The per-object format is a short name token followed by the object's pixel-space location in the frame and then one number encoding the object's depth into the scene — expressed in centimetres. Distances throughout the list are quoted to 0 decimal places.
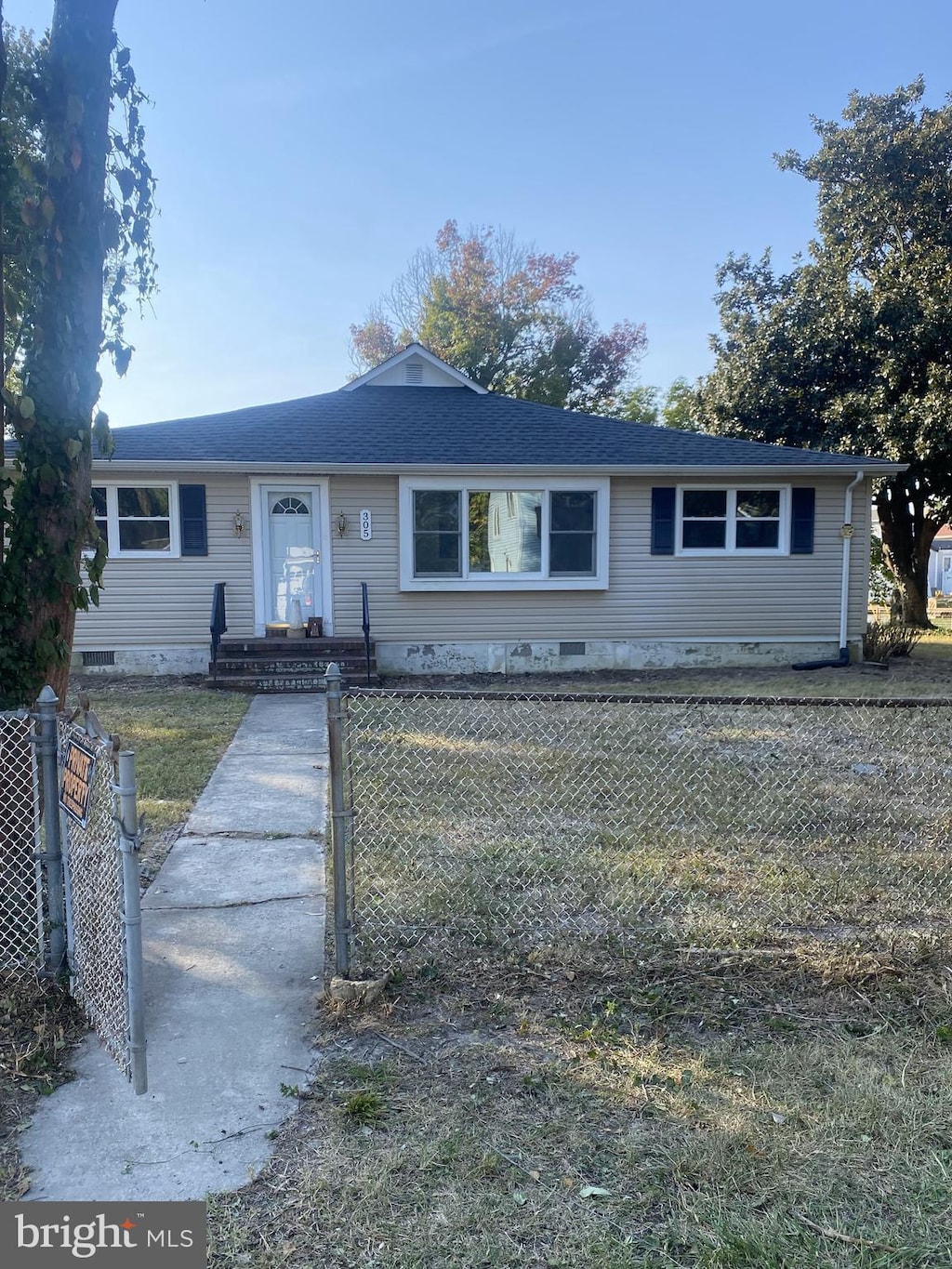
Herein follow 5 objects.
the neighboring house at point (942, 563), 4084
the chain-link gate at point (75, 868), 251
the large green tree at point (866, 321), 1741
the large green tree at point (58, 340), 334
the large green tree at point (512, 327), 3350
